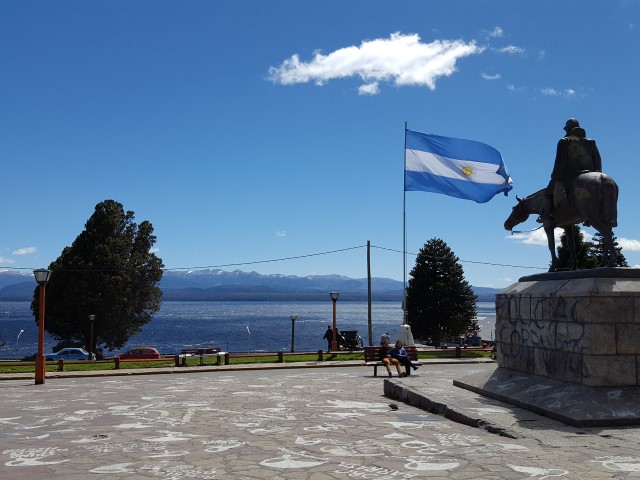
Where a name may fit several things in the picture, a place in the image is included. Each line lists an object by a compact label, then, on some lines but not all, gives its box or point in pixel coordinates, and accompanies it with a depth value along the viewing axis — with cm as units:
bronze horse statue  1100
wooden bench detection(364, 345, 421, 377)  2148
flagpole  2581
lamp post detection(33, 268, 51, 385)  1933
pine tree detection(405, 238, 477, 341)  4728
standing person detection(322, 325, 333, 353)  3108
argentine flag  2452
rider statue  1166
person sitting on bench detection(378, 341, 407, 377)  1745
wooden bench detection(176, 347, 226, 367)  2542
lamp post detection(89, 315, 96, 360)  3999
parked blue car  3801
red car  3488
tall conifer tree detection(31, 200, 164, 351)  4391
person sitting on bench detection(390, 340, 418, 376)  1795
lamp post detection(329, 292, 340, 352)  3024
